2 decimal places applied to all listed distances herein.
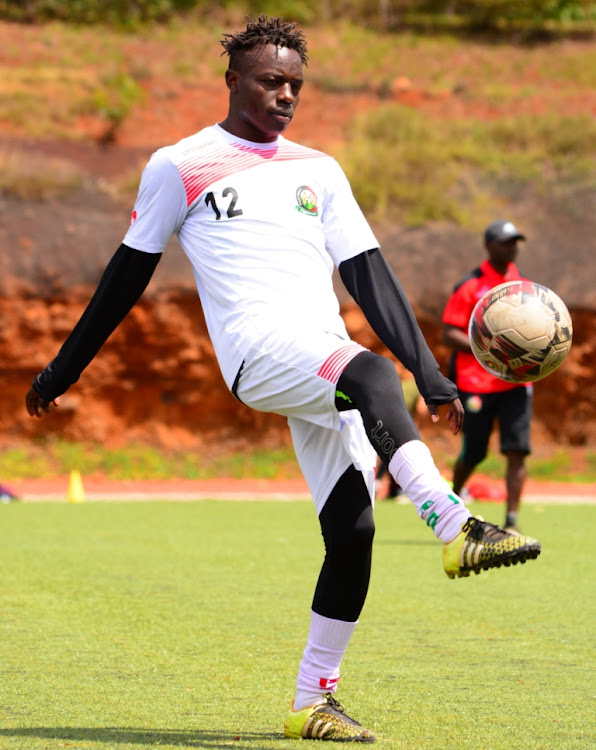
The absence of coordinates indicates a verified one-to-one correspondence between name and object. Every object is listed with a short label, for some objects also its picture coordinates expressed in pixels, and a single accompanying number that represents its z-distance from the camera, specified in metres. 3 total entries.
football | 7.98
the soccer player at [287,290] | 7.61
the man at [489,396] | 19.86
